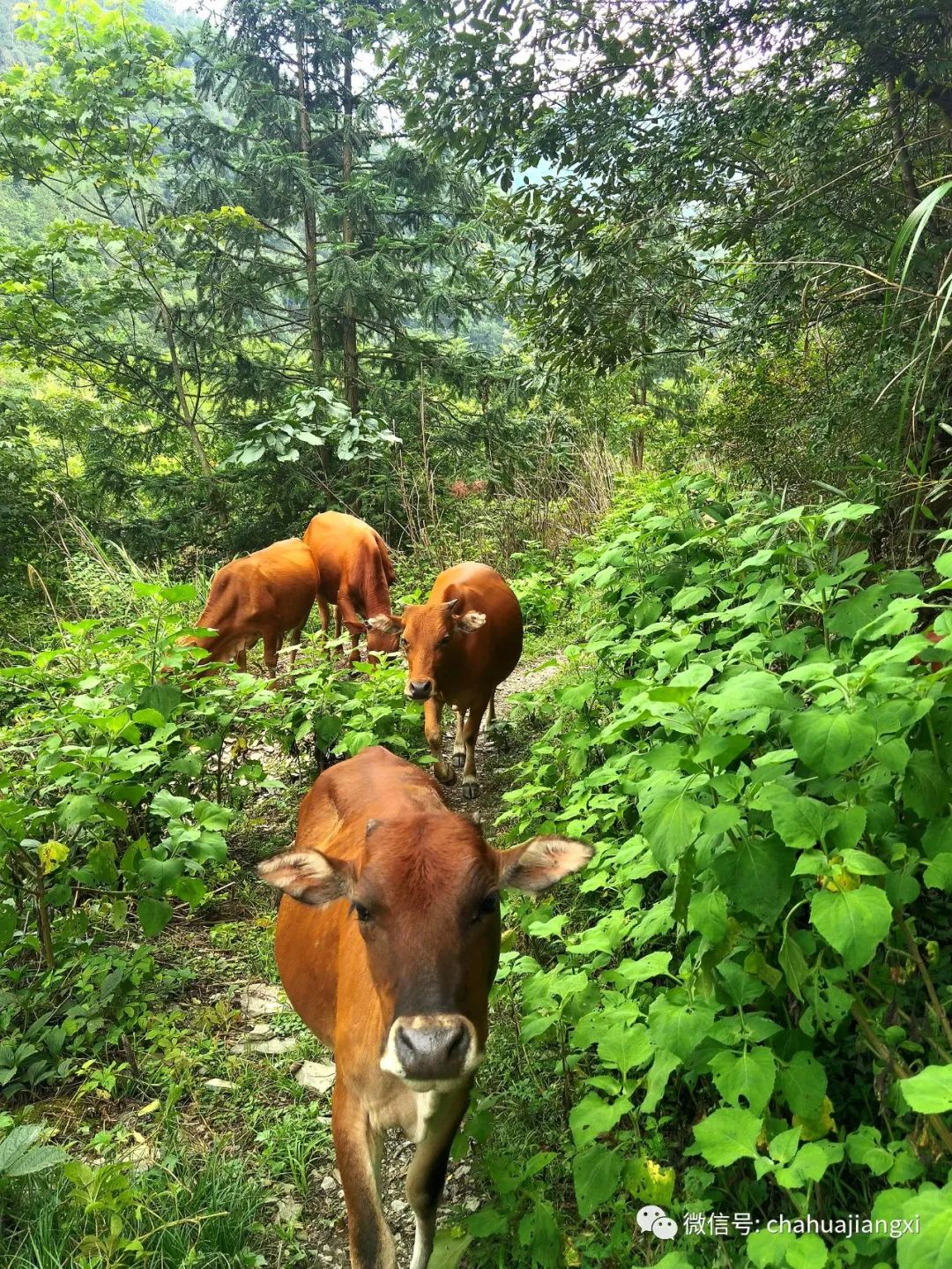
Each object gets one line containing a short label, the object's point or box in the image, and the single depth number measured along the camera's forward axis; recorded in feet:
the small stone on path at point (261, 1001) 11.35
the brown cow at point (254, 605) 22.84
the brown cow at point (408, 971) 5.85
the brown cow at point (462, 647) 17.51
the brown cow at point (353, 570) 26.66
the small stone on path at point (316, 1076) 9.92
